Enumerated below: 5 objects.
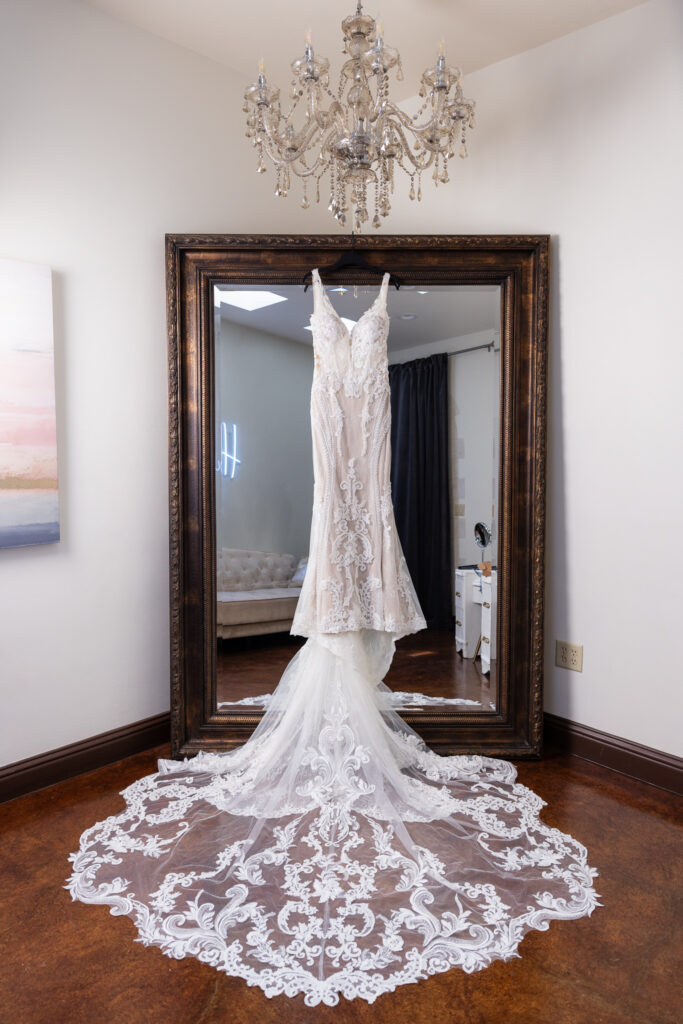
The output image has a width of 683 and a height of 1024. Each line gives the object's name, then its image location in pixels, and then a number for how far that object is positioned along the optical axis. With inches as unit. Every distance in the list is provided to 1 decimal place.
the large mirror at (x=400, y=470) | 101.1
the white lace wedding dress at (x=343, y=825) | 62.5
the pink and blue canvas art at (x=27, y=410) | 88.5
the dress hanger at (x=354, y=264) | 100.1
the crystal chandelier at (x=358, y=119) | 68.4
